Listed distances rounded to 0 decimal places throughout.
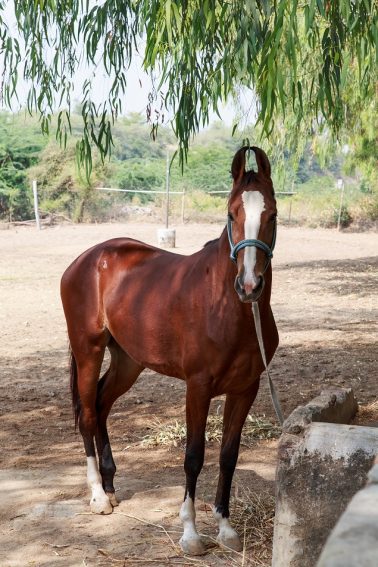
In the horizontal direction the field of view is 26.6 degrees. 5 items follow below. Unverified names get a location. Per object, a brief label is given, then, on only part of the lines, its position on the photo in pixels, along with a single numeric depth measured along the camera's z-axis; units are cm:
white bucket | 2000
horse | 376
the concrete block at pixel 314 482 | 316
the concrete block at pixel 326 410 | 336
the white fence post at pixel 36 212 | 2505
